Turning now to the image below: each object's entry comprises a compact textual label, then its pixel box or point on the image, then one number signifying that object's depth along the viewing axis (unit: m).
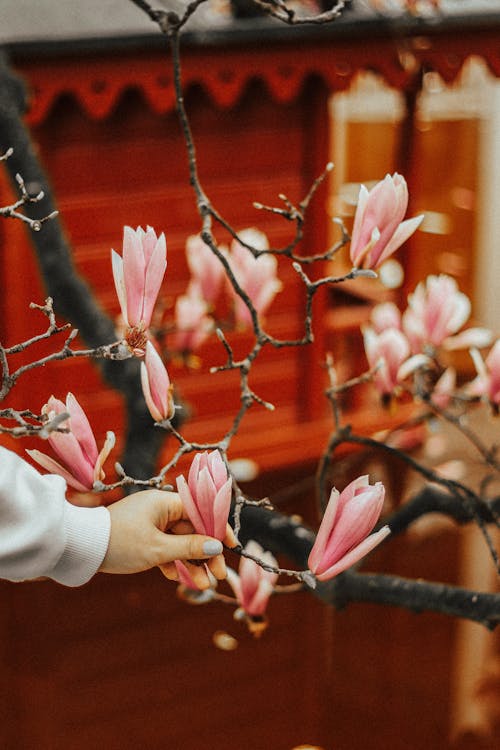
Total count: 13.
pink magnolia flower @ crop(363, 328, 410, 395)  2.18
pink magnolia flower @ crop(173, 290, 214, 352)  2.39
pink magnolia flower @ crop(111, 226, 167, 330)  1.68
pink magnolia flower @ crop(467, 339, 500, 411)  2.10
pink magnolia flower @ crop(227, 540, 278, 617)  2.16
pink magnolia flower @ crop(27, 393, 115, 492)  1.73
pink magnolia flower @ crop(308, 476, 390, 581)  1.64
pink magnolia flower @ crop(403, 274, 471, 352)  2.20
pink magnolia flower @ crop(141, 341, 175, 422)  1.73
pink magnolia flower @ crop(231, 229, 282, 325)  2.25
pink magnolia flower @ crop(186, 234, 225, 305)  2.42
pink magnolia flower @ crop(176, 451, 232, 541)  1.63
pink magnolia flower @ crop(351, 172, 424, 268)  1.76
